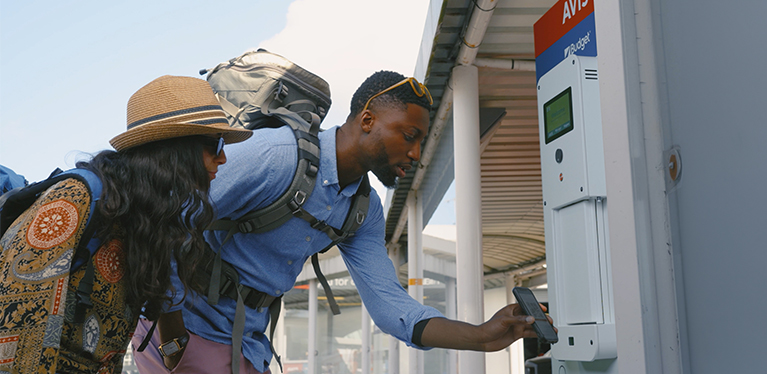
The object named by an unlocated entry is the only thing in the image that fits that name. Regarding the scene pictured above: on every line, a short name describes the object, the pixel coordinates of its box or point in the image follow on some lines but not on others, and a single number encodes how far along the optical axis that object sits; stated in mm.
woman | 1246
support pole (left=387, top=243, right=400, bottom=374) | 13412
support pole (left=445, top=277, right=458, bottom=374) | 7707
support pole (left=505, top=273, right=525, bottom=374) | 18547
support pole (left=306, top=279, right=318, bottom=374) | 17562
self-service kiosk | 2070
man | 2234
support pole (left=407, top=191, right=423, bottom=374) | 9188
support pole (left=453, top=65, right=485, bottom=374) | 5234
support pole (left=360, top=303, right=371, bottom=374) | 16516
